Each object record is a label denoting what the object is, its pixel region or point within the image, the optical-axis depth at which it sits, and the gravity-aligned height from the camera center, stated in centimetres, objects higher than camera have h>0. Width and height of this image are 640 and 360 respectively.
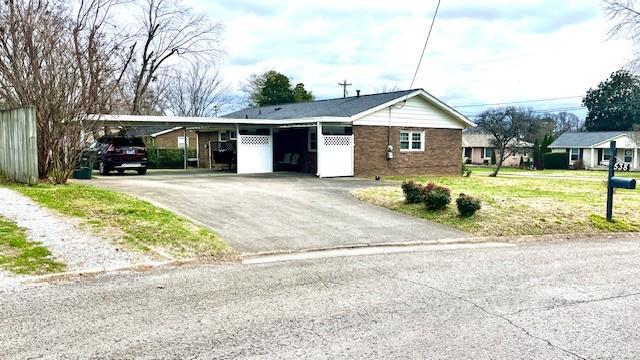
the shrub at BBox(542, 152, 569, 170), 4862 -82
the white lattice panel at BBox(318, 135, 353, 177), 2003 -13
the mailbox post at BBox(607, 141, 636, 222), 1042 -64
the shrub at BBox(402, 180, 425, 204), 1180 -93
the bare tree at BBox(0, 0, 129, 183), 1205 +171
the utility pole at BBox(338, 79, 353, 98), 4475 +591
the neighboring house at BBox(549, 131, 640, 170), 4566 +45
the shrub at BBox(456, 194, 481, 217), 1045 -109
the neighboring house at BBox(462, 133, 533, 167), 5519 +18
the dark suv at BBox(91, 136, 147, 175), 2031 -5
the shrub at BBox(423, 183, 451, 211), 1098 -101
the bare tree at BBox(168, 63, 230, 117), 4815 +490
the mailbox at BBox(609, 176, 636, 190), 1037 -63
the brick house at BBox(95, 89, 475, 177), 2034 +69
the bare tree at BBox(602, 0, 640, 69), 2247 +633
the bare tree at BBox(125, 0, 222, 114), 3459 +643
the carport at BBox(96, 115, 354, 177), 1980 +47
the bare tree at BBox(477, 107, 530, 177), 3631 +208
